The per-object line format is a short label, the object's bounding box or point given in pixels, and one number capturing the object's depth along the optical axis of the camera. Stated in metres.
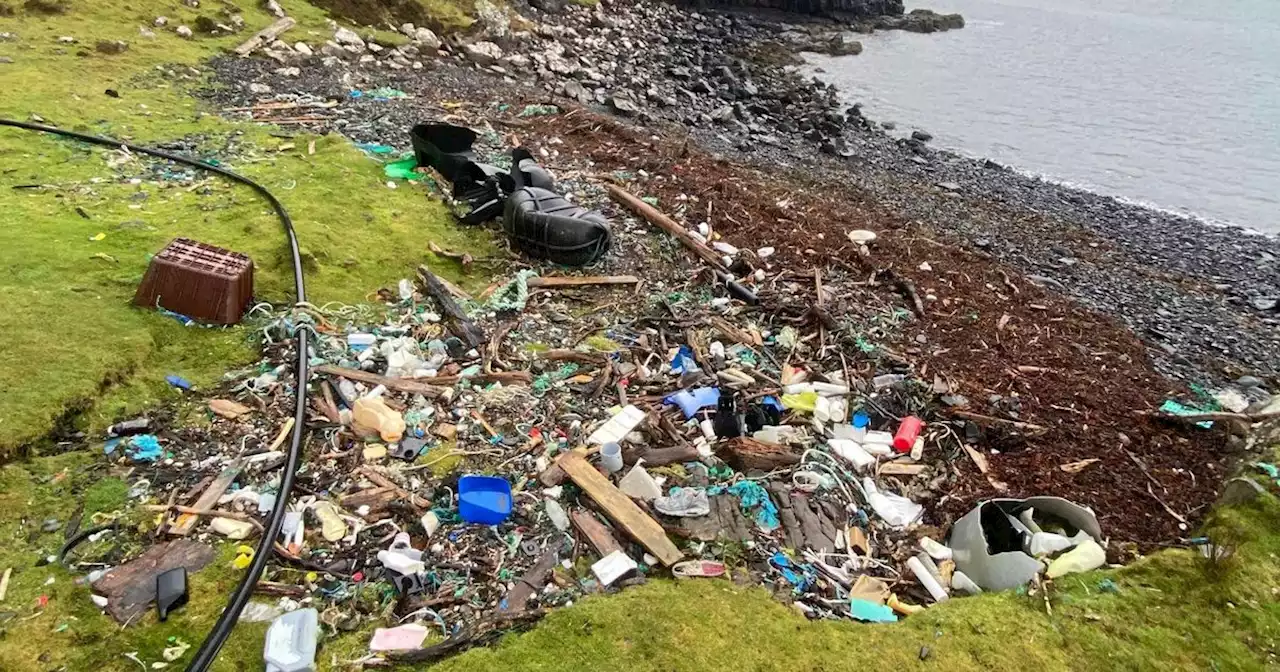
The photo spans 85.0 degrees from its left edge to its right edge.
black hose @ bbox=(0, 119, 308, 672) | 3.30
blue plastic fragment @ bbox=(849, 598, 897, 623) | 4.04
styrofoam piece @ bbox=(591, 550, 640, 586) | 4.01
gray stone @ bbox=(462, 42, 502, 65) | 17.06
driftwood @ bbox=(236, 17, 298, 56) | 13.48
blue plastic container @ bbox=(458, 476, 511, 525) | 4.27
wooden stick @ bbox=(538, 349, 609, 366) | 6.07
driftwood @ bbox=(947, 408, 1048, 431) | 5.99
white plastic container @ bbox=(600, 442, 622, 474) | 4.80
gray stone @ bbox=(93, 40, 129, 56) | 11.92
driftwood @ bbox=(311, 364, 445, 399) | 5.38
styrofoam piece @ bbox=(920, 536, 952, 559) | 4.58
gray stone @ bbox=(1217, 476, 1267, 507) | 4.89
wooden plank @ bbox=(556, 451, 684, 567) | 4.20
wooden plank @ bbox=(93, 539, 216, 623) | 3.52
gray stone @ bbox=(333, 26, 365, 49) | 14.94
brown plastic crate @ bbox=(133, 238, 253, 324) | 5.61
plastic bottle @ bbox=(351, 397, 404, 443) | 4.88
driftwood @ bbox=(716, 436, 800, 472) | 5.04
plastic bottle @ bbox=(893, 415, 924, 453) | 5.59
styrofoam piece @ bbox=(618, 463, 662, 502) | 4.62
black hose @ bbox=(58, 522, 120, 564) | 3.74
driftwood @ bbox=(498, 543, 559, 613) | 3.82
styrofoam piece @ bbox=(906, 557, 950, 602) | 4.29
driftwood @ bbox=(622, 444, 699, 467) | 4.98
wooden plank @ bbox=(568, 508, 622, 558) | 4.21
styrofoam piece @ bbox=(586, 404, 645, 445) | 5.10
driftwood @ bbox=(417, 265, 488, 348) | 6.14
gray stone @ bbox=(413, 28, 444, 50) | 16.45
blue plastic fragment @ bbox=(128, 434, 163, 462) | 4.46
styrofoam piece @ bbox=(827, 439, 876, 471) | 5.30
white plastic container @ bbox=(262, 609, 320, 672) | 3.31
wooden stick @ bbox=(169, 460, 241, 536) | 4.01
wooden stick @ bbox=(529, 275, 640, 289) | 7.24
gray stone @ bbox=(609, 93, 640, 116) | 16.16
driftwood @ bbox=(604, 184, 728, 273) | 8.13
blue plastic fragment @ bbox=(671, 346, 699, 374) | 6.14
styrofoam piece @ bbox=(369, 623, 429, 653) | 3.49
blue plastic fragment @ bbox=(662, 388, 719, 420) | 5.57
